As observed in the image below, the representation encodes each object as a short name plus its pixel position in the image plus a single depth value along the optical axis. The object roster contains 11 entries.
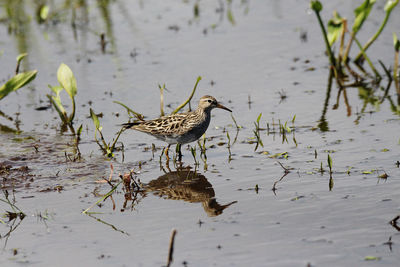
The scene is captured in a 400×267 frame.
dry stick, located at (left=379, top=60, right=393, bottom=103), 13.54
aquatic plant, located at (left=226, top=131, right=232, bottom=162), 10.74
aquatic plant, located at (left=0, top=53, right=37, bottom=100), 12.12
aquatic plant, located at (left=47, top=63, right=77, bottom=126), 12.09
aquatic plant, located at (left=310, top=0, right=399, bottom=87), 14.20
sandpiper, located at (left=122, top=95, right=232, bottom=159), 10.93
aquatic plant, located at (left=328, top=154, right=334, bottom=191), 9.20
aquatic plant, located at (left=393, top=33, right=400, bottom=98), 13.54
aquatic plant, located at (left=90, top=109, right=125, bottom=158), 11.00
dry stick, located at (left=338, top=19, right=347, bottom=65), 14.27
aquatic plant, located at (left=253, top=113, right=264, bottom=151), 11.19
